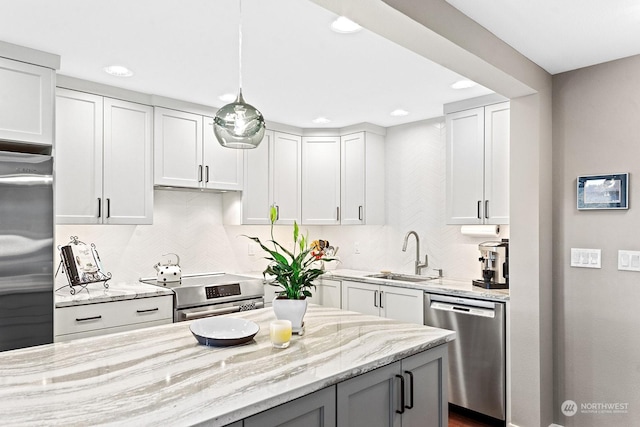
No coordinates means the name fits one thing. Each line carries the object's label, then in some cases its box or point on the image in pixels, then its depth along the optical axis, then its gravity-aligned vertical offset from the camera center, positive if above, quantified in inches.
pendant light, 73.9 +16.5
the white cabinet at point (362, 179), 174.9 +16.6
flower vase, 78.8 -16.4
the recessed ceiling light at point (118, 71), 113.3 +39.8
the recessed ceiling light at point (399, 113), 154.8 +39.0
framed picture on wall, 103.9 +7.0
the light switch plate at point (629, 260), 102.1 -9.6
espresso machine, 130.3 -13.6
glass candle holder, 70.7 -18.6
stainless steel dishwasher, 120.8 -37.9
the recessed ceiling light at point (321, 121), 166.4 +38.9
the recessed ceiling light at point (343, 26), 86.7 +39.6
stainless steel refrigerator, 95.6 -6.7
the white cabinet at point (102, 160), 119.4 +17.4
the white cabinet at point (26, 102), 99.7 +27.8
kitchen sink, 159.5 -21.8
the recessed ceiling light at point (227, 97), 137.9 +39.7
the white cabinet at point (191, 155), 139.6 +22.1
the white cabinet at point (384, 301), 140.7 -28.0
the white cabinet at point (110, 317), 110.7 -26.4
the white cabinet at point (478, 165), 132.3 +17.3
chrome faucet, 167.3 -15.4
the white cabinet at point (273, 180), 164.6 +16.0
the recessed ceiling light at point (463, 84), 122.3 +38.8
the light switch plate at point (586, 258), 108.2 -9.6
